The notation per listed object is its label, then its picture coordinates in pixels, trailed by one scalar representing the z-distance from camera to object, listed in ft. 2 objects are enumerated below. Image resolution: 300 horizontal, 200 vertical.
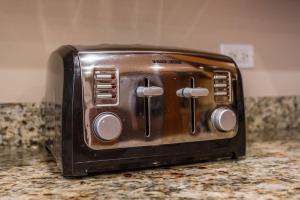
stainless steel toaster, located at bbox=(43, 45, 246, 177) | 2.10
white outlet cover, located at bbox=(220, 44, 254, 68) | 3.80
